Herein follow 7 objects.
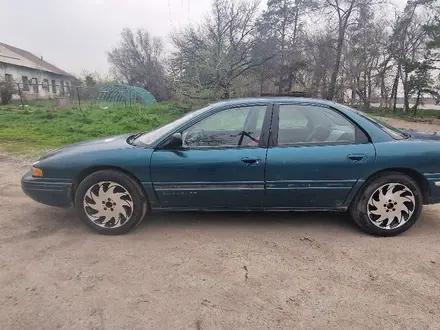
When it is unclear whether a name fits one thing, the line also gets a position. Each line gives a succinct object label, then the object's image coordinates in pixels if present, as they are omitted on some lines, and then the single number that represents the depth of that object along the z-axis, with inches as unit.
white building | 1262.3
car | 125.5
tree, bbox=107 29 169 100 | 1833.2
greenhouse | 960.3
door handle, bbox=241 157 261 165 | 124.9
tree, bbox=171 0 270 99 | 681.0
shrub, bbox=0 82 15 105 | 893.8
